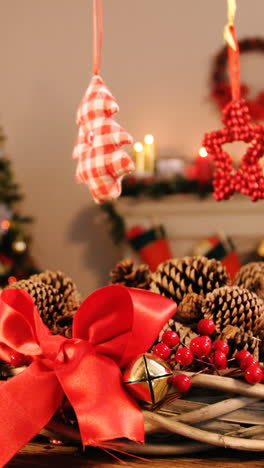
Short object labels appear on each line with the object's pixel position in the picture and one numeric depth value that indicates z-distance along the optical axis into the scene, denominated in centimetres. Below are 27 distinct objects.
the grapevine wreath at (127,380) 52
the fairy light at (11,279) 269
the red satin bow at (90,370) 51
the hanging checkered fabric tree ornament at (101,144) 86
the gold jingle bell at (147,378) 51
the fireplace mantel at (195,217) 277
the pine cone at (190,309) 60
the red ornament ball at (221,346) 54
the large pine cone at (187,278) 64
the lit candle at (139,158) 282
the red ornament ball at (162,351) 54
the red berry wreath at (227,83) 285
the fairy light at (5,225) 283
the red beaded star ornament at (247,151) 86
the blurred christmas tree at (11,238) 279
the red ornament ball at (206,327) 56
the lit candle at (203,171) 268
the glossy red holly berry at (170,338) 55
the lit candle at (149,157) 284
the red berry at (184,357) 53
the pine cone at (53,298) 63
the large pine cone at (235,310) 58
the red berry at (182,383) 52
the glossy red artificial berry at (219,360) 53
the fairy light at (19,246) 280
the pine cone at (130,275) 72
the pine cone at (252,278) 67
